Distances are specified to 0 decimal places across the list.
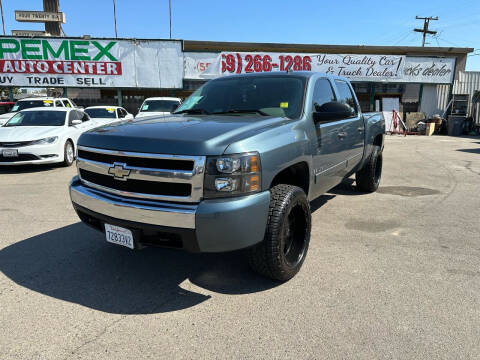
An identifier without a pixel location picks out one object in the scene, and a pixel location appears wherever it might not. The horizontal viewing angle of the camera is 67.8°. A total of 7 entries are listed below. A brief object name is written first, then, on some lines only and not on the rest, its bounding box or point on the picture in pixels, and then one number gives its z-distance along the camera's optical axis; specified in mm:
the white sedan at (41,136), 7879
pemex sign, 17000
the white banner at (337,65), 17781
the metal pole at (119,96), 18297
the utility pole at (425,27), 45594
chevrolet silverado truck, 2521
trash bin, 18625
